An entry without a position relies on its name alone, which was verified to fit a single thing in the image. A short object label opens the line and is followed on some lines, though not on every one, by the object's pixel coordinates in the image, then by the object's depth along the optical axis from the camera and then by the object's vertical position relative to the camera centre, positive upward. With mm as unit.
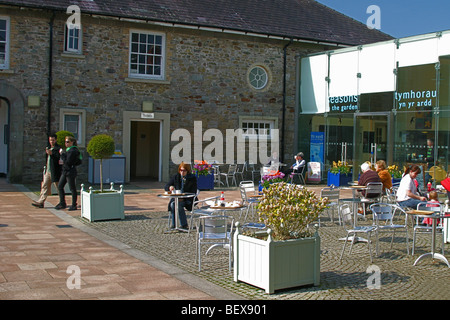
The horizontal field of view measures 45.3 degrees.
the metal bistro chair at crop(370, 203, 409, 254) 8188 -940
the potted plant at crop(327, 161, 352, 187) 18953 -765
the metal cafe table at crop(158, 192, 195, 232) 10041 -912
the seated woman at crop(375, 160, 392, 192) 12379 -523
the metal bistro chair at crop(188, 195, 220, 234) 8990 -1044
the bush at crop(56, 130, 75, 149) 14805 +242
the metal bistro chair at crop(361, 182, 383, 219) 11547 -822
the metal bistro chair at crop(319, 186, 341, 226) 11152 -874
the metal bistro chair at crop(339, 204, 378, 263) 7895 -1104
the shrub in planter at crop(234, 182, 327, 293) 6055 -1094
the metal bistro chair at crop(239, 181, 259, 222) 11188 -931
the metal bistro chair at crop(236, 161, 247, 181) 20184 -728
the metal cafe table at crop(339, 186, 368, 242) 8681 -998
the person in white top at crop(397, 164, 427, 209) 10198 -717
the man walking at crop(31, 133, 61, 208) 12609 -597
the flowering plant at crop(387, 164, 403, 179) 16375 -564
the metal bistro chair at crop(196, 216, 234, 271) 7387 -1121
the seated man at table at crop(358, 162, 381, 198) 11877 -553
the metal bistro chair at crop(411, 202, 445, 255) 8302 -841
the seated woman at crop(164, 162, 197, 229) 10250 -743
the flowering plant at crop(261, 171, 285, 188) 12203 -619
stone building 17047 +2664
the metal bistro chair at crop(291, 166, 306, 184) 18383 -678
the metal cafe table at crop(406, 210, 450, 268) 7598 -1123
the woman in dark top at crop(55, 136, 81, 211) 12359 -533
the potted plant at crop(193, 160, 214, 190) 17484 -841
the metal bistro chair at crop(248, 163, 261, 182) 20578 -724
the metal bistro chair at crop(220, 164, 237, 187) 19047 -836
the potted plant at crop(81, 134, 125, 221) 11058 -1172
